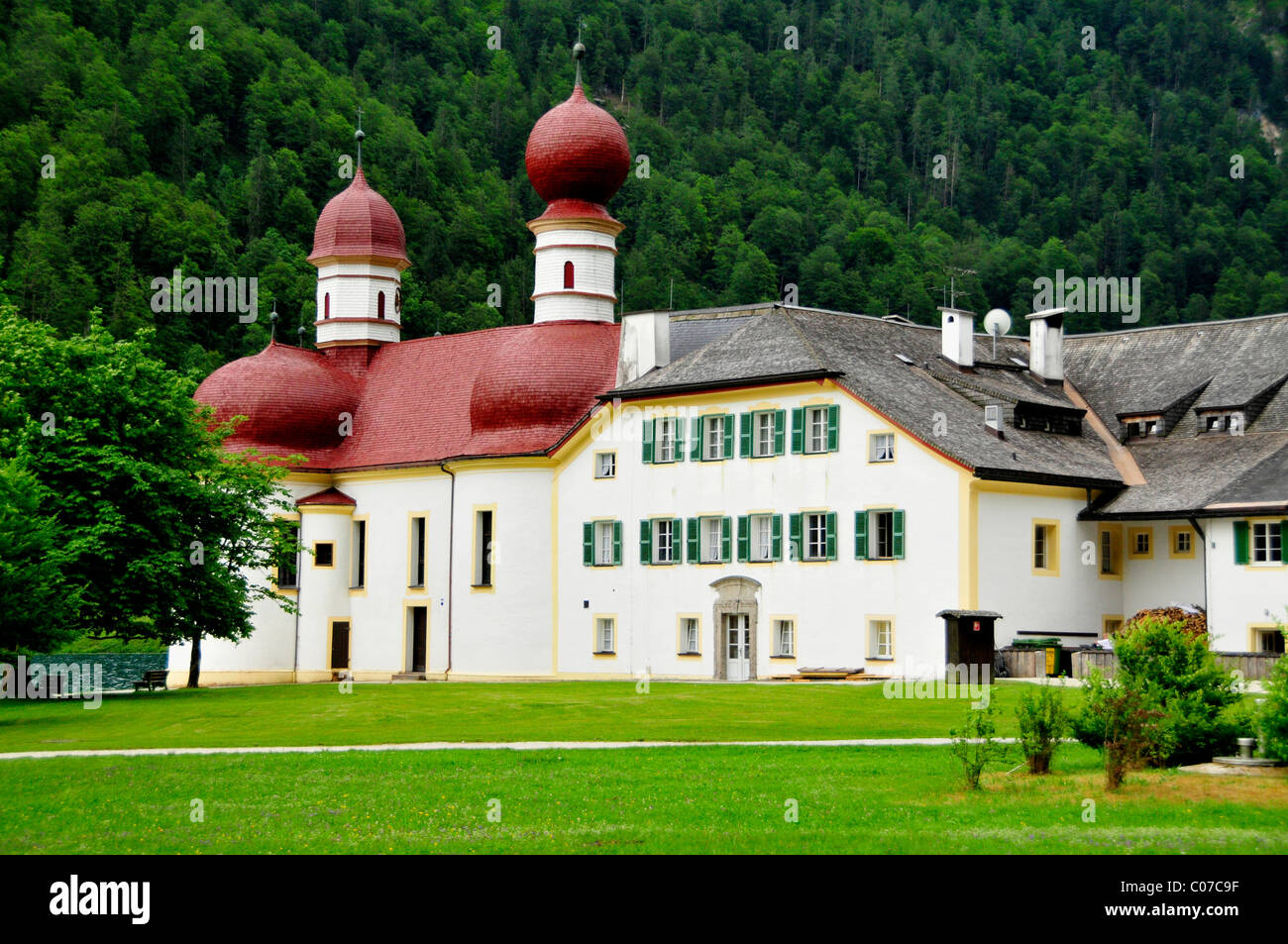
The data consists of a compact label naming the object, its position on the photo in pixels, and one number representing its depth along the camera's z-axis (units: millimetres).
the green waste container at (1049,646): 42344
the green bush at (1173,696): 22438
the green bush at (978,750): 21500
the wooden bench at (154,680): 54700
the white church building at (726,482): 45156
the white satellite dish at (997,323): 56938
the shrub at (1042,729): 22641
